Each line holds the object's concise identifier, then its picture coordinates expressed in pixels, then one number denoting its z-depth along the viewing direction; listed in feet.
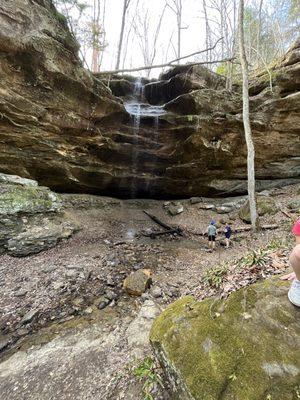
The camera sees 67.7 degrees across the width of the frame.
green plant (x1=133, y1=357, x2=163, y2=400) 10.64
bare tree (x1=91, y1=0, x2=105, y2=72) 43.21
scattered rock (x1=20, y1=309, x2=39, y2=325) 16.65
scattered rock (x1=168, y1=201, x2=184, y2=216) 46.52
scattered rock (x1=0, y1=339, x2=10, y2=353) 14.66
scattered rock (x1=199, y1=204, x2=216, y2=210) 46.50
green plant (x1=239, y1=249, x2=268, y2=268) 12.86
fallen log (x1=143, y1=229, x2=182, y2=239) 36.29
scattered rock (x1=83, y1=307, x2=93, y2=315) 17.85
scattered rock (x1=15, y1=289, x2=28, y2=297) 19.13
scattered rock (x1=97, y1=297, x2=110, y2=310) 18.48
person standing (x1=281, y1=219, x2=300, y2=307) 7.41
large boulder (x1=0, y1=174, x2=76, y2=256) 26.32
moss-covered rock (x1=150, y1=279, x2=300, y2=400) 7.55
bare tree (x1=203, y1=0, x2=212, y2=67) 75.28
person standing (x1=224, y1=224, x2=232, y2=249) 32.19
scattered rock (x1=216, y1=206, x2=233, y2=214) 45.00
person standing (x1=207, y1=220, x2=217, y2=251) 32.04
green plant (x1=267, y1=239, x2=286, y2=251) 16.24
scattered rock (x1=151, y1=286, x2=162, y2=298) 19.97
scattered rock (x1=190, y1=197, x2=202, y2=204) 49.67
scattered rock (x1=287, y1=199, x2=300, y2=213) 37.59
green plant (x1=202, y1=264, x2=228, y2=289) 12.96
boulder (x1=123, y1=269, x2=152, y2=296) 20.10
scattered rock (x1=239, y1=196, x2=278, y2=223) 39.01
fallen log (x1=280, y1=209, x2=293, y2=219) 35.58
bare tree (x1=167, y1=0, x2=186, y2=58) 78.92
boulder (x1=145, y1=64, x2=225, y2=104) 51.83
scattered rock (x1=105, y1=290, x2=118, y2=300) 19.54
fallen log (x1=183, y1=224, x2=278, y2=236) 34.48
